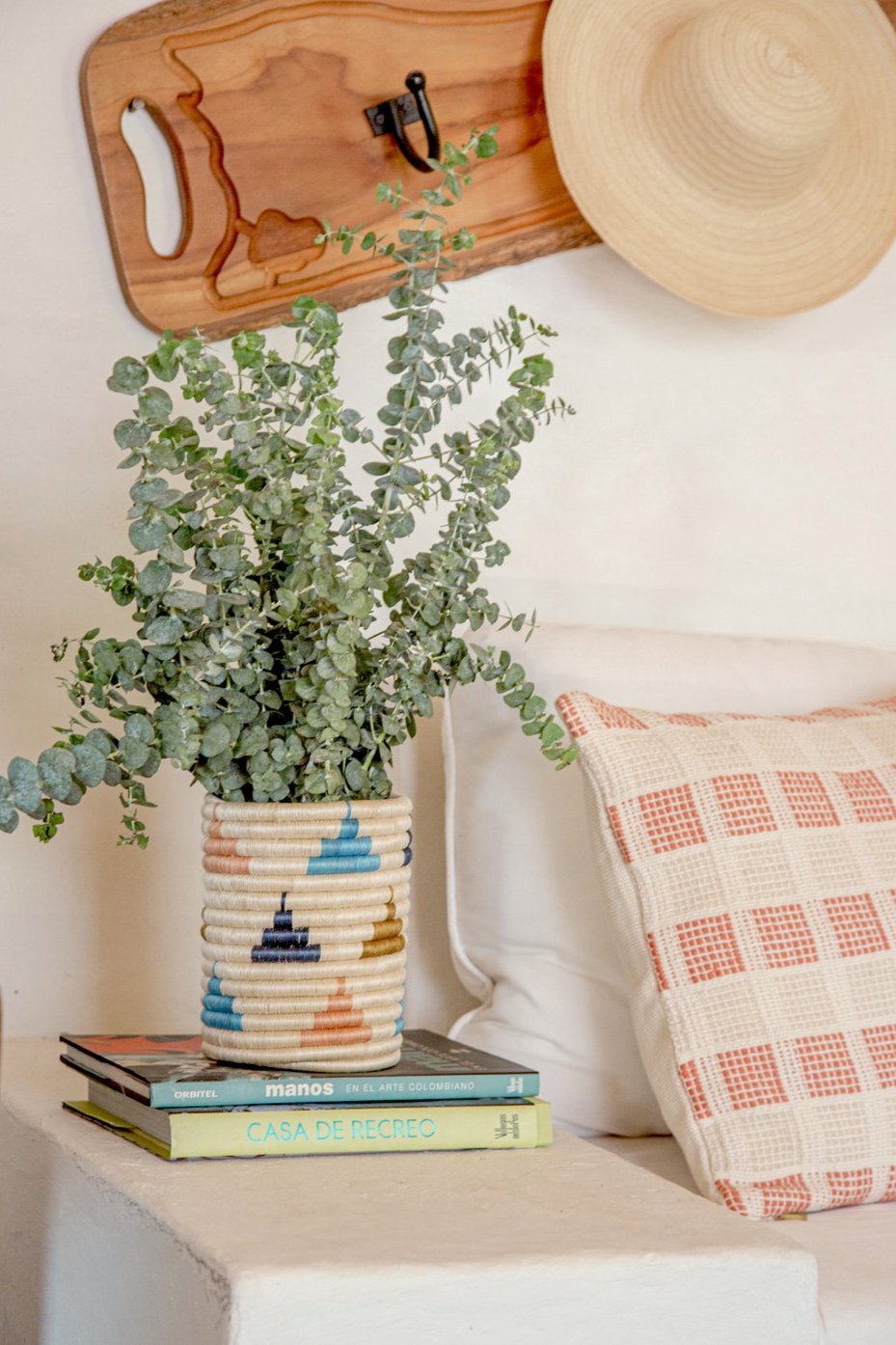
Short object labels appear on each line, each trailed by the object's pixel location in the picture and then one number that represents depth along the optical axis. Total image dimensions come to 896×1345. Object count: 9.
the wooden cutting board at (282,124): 2.77
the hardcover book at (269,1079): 2.23
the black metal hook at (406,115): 2.82
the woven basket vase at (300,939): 2.30
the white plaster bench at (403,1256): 1.98
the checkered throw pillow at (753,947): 2.36
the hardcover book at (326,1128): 2.20
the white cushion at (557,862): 2.56
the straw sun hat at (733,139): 2.85
